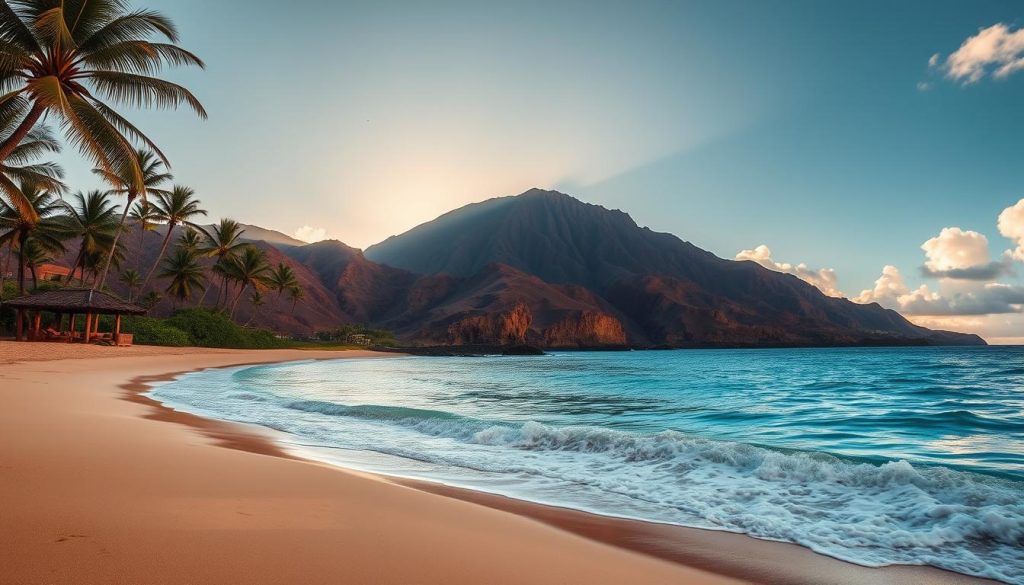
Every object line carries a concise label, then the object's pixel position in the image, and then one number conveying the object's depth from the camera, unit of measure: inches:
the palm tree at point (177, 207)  2032.5
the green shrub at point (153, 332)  1861.5
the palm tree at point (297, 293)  3159.5
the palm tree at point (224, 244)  2374.5
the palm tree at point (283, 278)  3100.4
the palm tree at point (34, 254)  1820.9
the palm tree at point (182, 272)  2298.2
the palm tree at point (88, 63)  609.0
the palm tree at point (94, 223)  1785.2
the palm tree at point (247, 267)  2573.8
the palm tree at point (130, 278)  2772.1
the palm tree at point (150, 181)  1717.5
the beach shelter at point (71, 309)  1390.3
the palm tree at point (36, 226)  1454.2
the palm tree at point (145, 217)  1930.4
